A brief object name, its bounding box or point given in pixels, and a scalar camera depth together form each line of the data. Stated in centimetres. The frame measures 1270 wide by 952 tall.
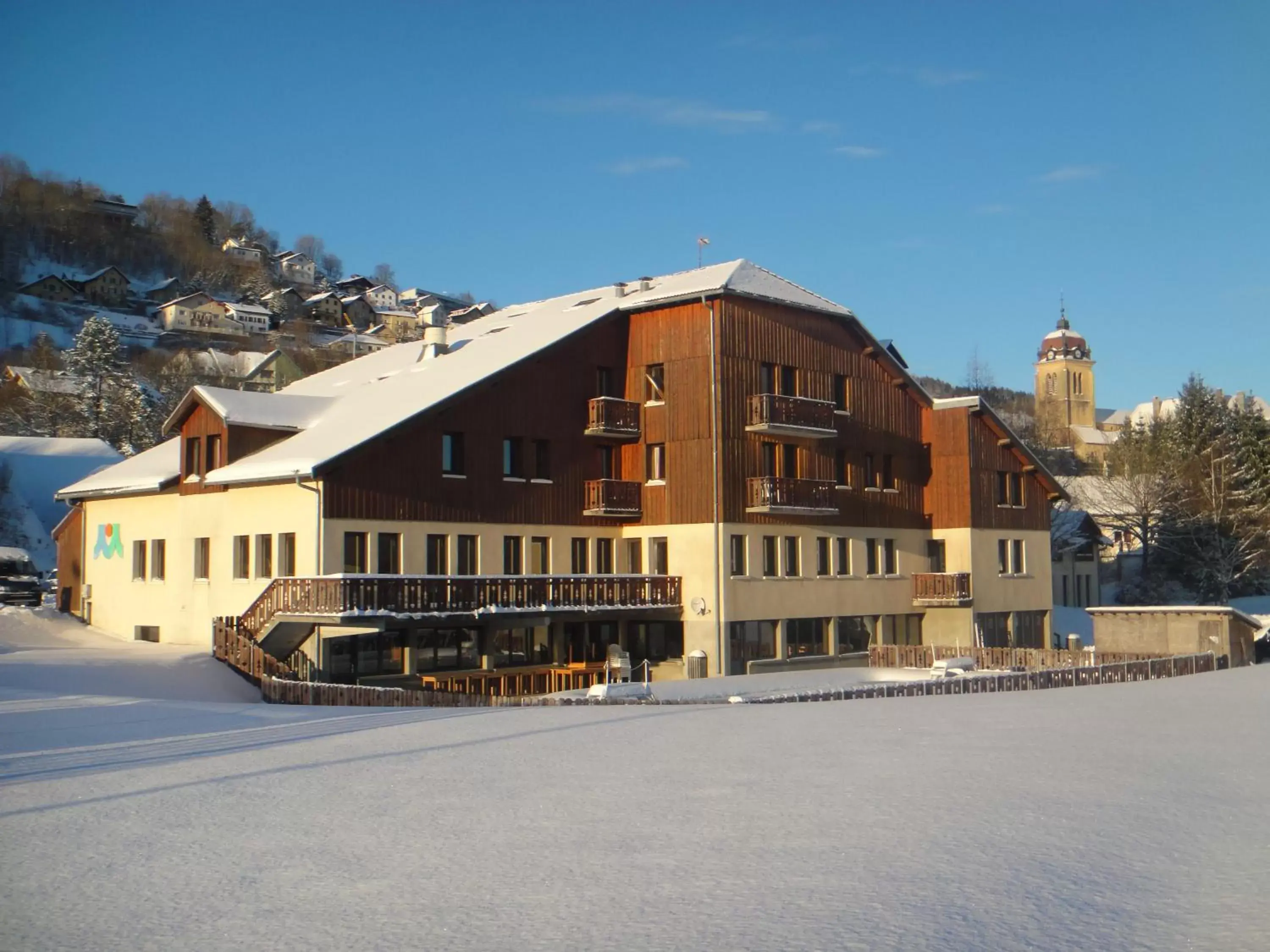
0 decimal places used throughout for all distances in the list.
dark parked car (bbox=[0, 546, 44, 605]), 3934
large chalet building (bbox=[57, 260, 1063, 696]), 3136
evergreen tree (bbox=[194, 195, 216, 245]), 17925
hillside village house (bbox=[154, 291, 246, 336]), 14012
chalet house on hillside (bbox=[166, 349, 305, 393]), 10094
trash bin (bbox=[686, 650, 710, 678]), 3550
